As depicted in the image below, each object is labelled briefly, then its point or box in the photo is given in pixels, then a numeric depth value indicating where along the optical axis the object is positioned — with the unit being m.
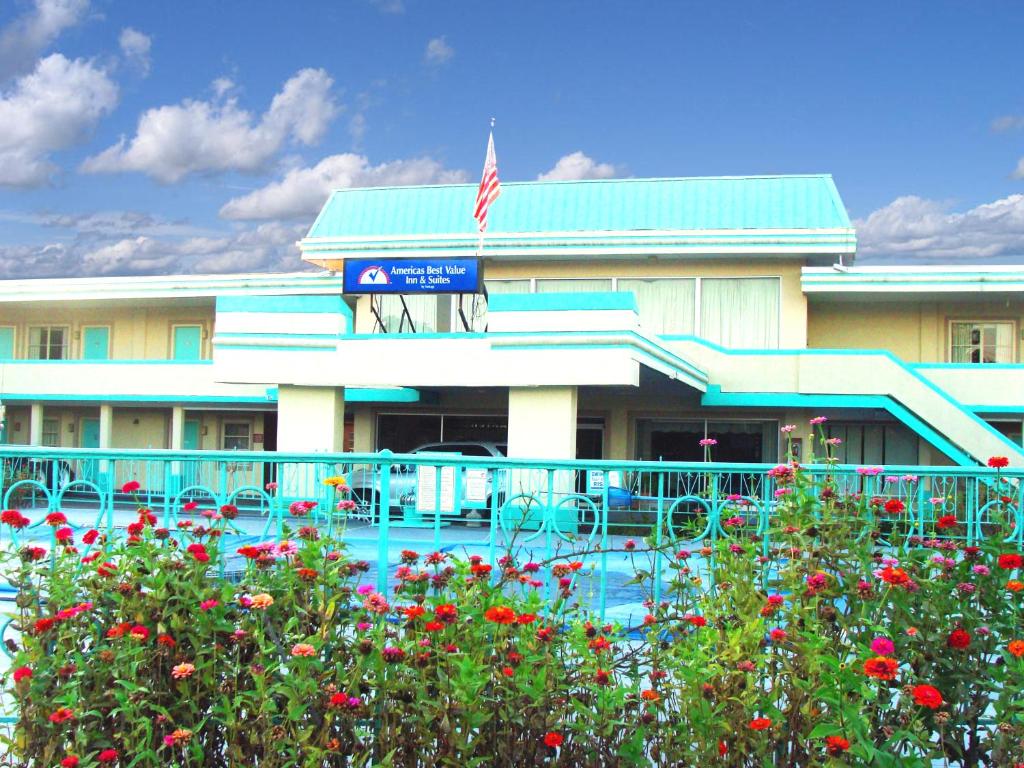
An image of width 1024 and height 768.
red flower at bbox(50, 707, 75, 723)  4.01
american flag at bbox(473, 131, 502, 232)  24.22
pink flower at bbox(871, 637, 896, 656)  3.87
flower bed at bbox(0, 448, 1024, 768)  4.09
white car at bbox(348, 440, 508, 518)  22.91
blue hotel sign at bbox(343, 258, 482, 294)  22.34
